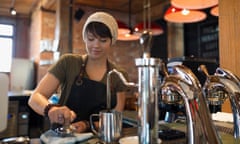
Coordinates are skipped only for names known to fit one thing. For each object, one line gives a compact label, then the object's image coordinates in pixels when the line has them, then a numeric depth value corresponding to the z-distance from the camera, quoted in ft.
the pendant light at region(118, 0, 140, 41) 12.99
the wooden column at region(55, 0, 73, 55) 11.98
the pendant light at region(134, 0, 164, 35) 11.57
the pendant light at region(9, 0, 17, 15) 15.39
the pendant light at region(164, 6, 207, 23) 8.51
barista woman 3.59
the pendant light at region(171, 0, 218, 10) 7.00
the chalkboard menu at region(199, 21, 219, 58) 13.65
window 18.31
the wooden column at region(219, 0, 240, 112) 3.64
